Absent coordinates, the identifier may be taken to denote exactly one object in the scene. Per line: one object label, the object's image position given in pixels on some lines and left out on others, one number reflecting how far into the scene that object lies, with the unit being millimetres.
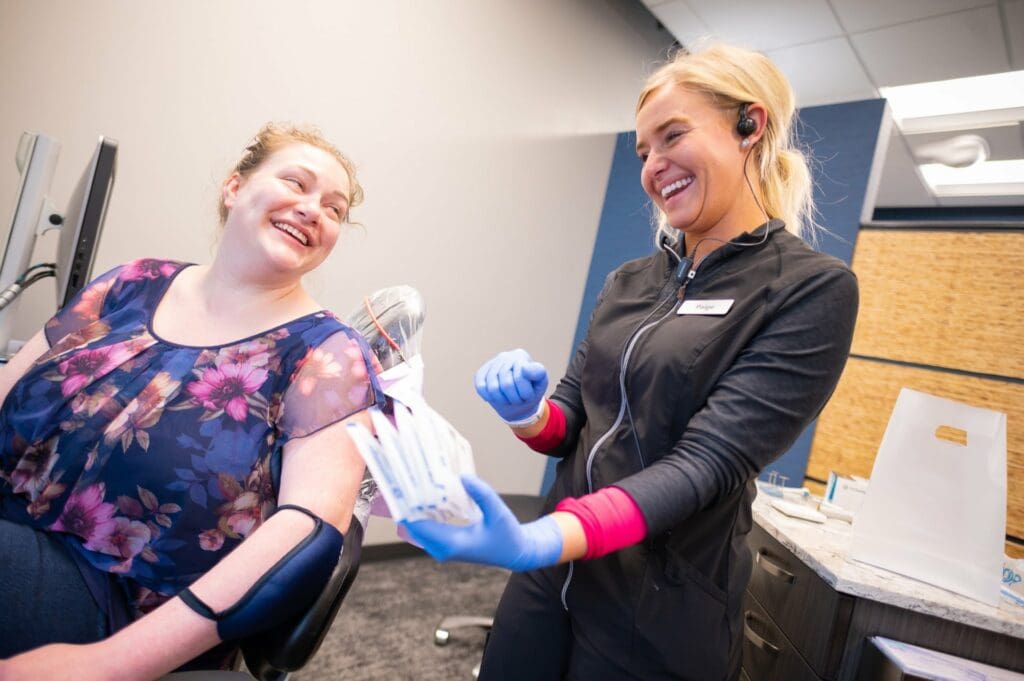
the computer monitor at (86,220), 1276
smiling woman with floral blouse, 776
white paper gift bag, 1082
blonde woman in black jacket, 708
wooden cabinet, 1065
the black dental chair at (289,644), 764
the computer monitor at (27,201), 1383
